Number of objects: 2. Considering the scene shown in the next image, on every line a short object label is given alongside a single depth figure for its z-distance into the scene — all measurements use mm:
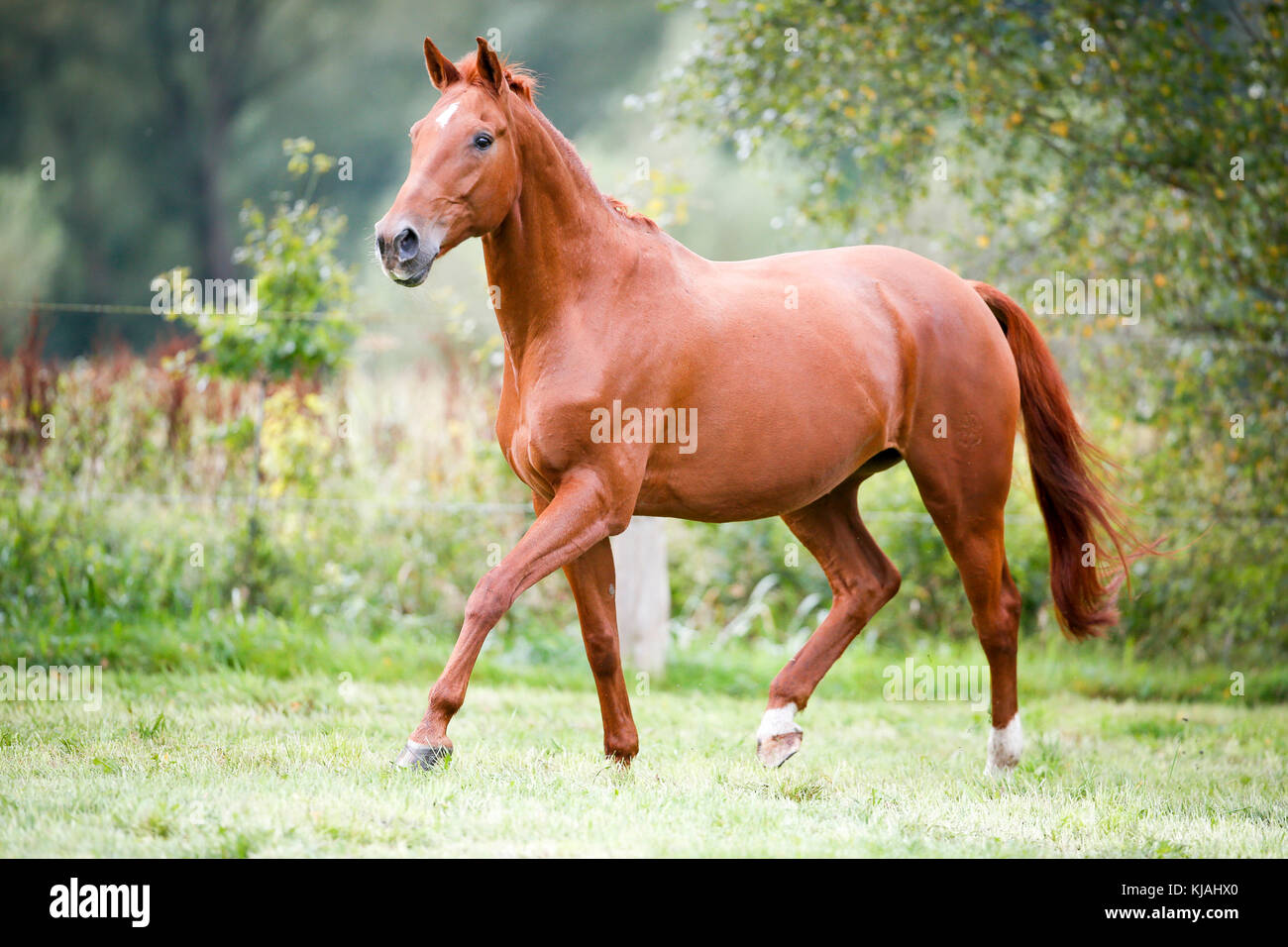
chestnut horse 7711
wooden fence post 14078
